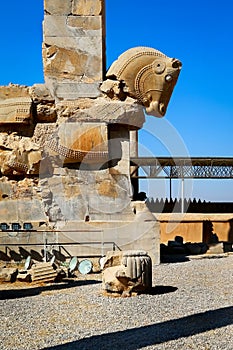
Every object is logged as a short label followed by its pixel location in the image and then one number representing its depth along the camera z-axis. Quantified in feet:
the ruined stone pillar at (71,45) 32.24
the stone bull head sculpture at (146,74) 32.27
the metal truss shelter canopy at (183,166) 62.75
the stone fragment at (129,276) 21.65
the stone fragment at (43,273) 25.40
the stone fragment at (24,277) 25.41
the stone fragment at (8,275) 25.36
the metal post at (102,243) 30.12
